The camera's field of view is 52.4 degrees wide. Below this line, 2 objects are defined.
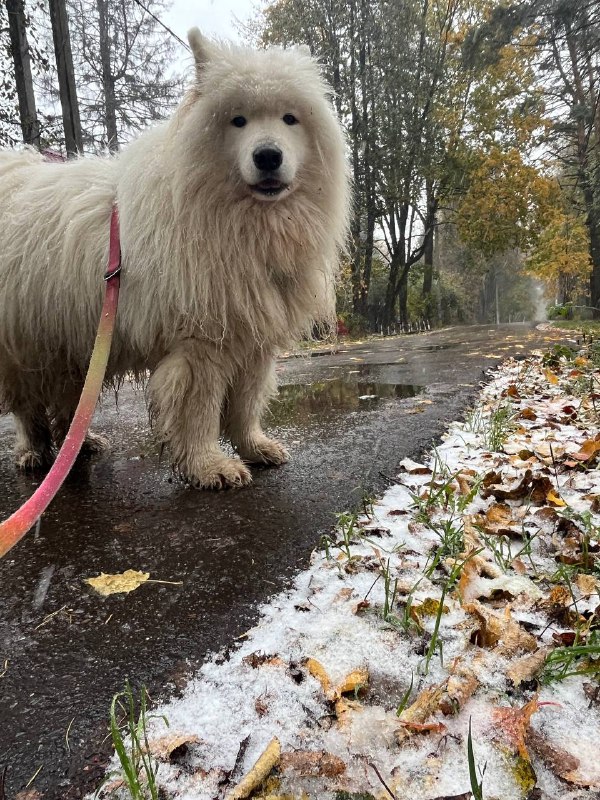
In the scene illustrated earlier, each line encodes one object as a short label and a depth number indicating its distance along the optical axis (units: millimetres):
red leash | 443
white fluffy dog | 735
